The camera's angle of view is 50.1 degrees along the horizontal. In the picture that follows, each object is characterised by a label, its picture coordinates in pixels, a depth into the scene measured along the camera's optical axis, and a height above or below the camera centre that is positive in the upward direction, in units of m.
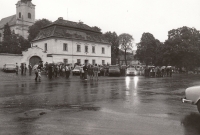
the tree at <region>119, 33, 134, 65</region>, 79.31 +10.10
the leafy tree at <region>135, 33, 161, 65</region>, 71.44 +6.65
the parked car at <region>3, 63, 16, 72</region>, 36.71 +0.56
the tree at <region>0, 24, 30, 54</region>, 58.14 +7.05
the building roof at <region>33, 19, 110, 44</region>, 47.28 +9.01
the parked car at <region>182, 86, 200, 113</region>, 6.46 -0.85
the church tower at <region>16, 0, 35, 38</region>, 82.19 +21.45
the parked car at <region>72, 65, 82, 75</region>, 34.00 -0.24
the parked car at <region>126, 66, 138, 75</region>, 39.28 -0.39
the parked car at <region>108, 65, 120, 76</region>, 33.97 -0.15
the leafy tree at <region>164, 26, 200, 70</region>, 55.34 +5.42
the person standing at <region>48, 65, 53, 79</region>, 25.34 -0.26
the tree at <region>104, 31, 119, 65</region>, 72.81 +9.57
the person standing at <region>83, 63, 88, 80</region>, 23.41 +0.04
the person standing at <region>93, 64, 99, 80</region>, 25.17 -0.08
